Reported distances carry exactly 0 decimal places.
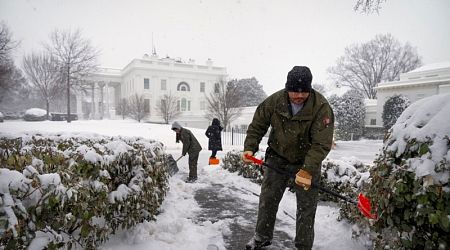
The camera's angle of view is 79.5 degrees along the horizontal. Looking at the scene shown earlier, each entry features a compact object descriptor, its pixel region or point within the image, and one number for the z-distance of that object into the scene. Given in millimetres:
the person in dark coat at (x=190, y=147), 7145
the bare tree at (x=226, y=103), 21922
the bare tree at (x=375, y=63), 38812
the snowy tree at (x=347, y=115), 22203
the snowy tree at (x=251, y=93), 49500
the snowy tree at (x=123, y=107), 36194
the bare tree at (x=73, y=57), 25359
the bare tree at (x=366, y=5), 7768
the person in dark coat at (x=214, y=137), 10453
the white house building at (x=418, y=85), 24308
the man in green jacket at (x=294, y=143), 2678
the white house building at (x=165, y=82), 44219
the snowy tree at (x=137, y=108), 31953
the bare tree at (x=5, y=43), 17906
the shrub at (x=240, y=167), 6502
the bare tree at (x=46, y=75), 26750
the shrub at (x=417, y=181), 1639
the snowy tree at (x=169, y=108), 32281
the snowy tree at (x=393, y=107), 23667
